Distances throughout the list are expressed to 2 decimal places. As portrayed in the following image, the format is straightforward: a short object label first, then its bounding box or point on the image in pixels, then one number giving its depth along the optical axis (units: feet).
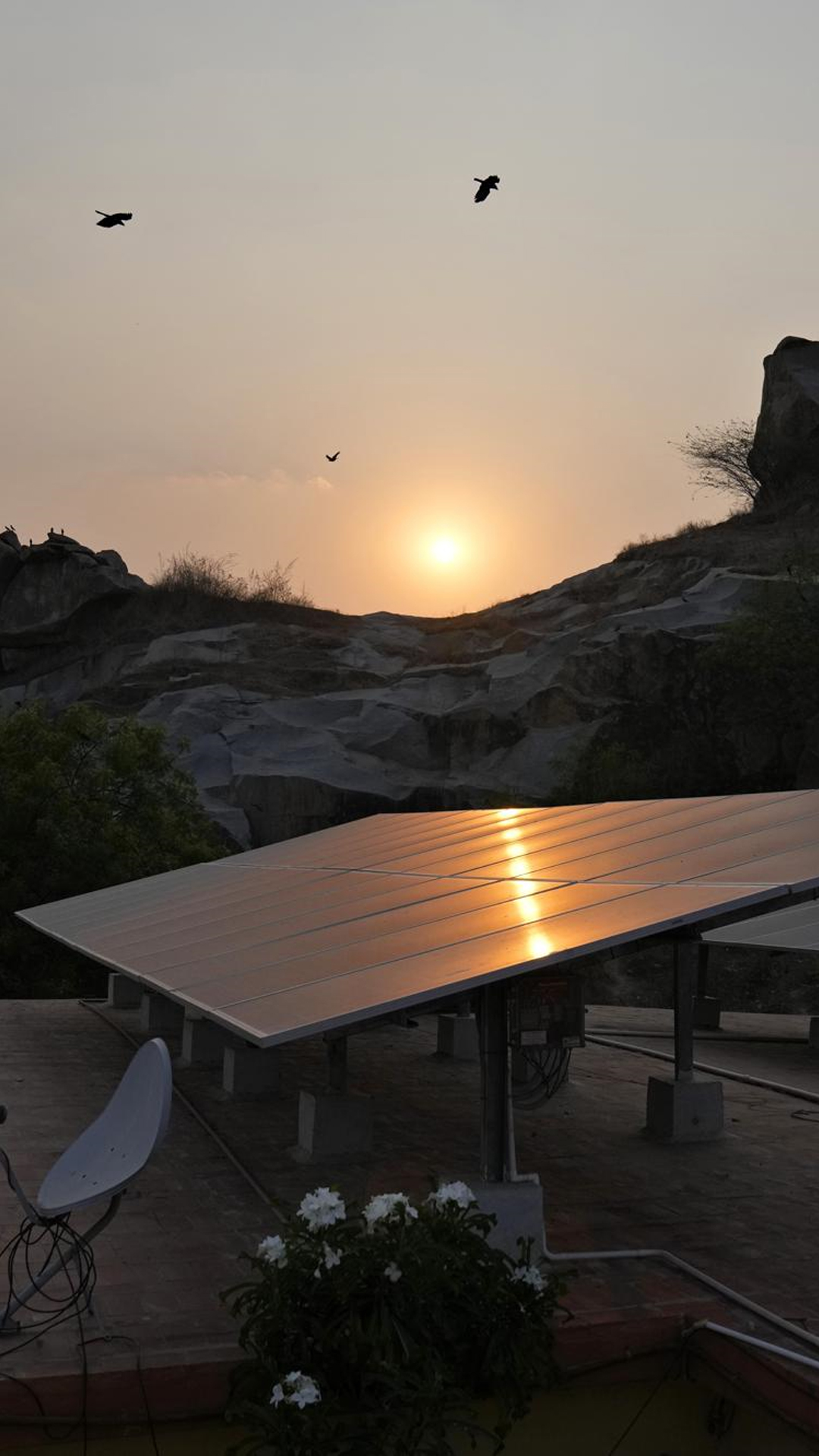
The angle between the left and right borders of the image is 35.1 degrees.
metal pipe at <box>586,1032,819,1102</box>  39.17
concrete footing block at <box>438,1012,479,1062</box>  44.34
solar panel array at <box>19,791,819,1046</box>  19.56
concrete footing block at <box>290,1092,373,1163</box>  30.30
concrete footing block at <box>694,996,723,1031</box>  54.60
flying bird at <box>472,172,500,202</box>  52.16
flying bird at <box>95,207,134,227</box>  54.65
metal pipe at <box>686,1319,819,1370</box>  18.12
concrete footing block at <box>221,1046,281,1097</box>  37.47
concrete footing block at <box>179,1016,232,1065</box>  41.91
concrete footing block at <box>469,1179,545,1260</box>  21.38
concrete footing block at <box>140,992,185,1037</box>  49.01
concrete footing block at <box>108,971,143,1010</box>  56.44
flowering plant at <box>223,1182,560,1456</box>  16.17
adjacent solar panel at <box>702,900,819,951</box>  47.09
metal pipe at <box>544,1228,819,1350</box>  19.70
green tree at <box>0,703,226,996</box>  80.38
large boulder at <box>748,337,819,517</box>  174.09
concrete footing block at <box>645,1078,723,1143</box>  32.53
